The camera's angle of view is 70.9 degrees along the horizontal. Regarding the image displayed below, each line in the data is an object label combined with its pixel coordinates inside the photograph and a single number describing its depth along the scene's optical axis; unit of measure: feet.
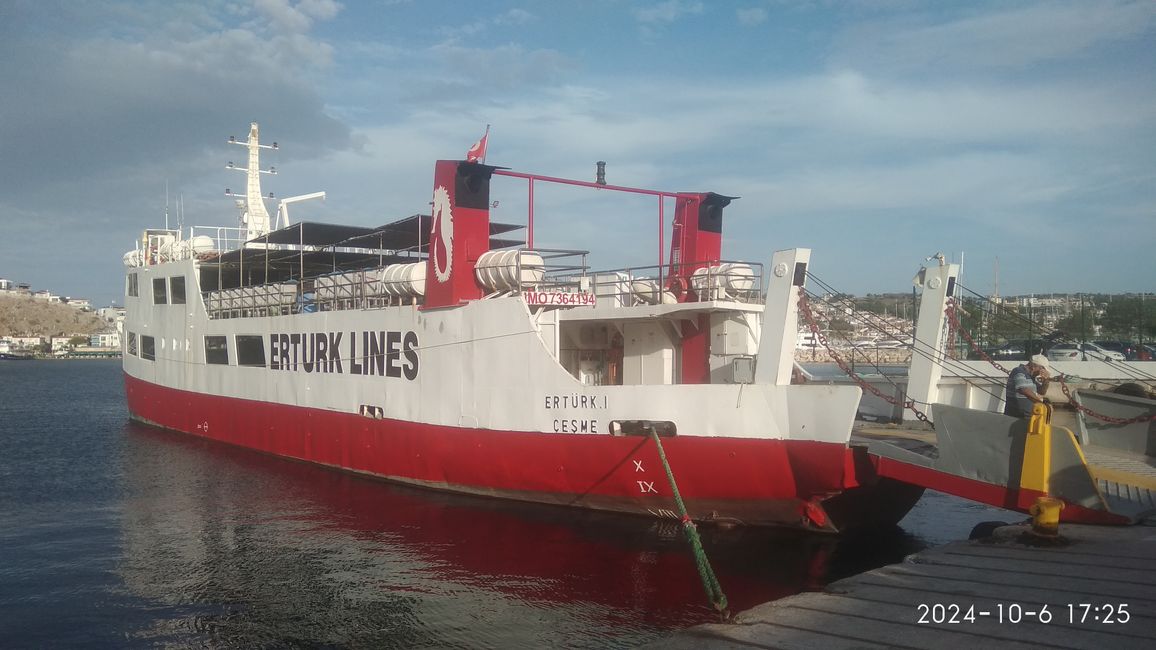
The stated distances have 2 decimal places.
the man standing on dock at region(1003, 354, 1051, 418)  32.68
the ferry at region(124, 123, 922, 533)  39.70
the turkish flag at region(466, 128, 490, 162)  51.60
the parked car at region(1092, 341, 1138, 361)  98.94
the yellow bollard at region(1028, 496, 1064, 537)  27.50
